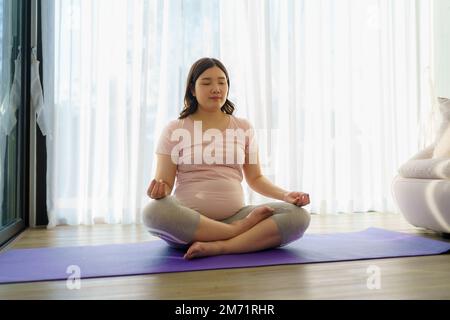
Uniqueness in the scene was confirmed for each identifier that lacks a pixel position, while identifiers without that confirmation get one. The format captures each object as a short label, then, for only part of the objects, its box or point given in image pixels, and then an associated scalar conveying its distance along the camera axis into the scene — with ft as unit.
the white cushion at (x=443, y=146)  6.16
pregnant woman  4.56
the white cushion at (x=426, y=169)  5.67
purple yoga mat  4.02
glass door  6.38
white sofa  5.58
